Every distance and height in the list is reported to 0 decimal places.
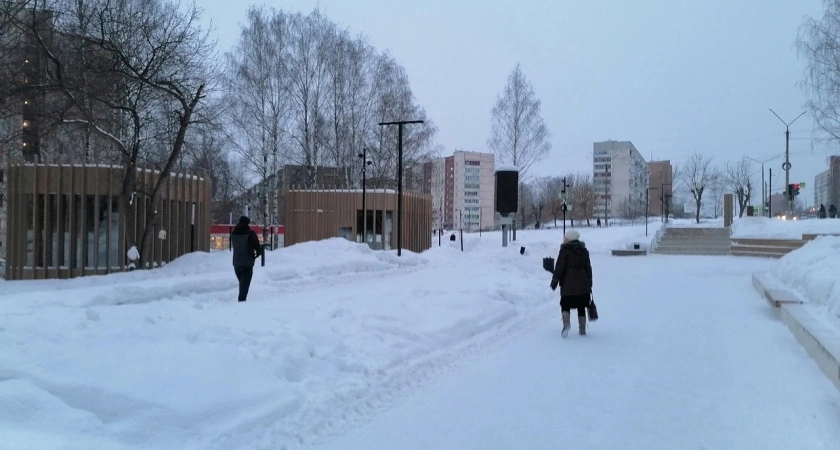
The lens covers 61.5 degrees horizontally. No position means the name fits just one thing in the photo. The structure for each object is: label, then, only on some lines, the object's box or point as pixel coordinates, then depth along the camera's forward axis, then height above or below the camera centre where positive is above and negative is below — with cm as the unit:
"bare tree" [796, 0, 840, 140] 2869 +714
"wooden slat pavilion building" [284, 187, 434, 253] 3500 +43
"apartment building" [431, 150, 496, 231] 13938 +733
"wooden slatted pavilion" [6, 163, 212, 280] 2250 +11
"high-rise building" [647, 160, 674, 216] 11938 +597
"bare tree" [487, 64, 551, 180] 4803 +697
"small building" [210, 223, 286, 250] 5234 -89
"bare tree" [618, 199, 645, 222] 10219 +233
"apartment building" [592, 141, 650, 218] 12312 +888
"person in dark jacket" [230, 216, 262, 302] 1362 -57
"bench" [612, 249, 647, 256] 3824 -149
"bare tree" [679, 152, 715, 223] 7589 +545
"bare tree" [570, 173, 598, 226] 9200 +325
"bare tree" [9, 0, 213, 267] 2192 +515
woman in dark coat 1102 -88
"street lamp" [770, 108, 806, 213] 4602 +447
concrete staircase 3997 -102
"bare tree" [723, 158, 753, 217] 7400 +463
